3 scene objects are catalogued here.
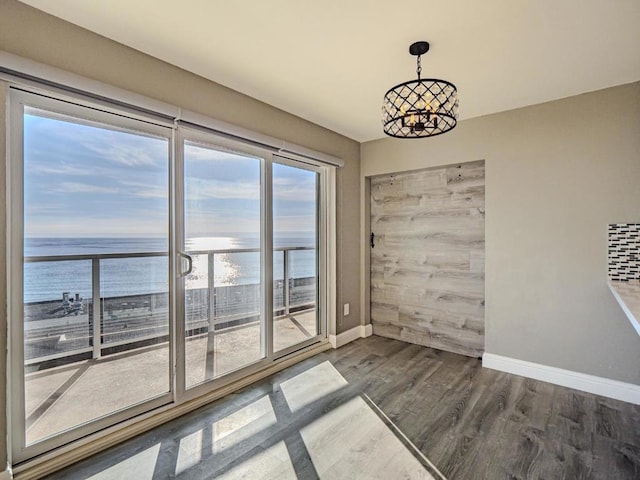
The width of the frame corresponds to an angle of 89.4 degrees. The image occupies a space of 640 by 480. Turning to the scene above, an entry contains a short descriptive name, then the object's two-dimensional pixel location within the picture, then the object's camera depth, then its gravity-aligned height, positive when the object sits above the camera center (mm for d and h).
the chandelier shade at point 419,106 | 1841 +795
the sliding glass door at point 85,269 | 1742 -164
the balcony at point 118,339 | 1813 -660
